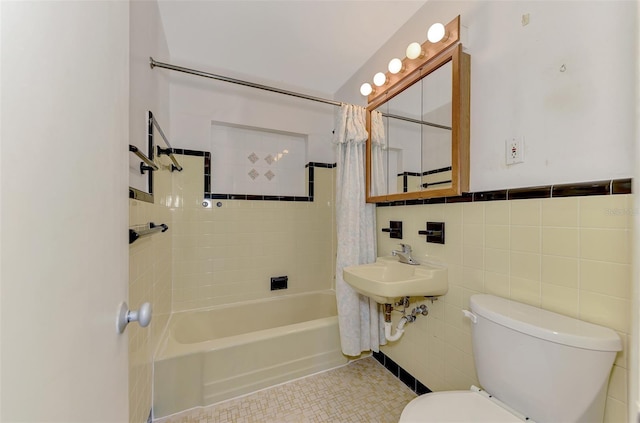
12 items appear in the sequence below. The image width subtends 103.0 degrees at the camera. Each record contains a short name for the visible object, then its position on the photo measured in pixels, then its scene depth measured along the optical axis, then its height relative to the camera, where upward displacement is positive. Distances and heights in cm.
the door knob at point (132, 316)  54 -23
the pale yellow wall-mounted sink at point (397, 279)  123 -37
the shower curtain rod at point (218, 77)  144 +84
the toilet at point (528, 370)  74 -51
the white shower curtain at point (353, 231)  174 -15
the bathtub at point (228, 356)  141 -93
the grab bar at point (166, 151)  138 +37
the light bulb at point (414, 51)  142 +90
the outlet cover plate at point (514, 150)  103 +25
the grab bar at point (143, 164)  99 +22
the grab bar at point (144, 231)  97 -9
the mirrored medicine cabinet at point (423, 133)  125 +46
